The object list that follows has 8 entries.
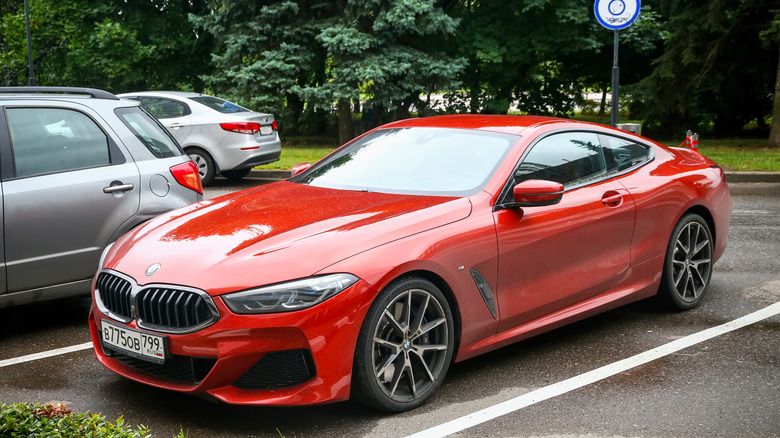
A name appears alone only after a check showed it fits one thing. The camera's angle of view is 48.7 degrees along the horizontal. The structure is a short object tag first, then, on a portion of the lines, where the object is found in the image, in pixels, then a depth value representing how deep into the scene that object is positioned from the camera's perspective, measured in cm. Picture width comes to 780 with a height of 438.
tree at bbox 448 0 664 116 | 2311
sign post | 1277
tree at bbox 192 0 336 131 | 2084
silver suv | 545
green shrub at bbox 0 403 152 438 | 307
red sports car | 384
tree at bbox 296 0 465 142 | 1991
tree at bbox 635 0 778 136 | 1967
